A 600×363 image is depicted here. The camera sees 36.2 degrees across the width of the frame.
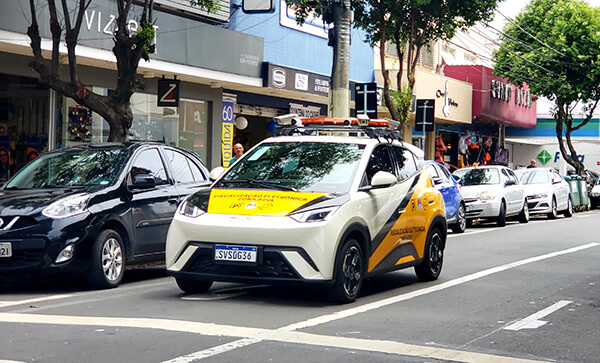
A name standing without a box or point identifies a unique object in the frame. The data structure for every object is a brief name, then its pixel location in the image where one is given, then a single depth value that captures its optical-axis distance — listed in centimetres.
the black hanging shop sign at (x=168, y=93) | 2066
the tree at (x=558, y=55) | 3925
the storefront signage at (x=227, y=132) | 2464
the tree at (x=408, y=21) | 2408
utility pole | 1802
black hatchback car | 944
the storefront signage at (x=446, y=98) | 3456
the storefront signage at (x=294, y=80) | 2372
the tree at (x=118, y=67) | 1427
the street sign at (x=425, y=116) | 2431
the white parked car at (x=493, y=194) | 2339
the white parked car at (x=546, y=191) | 2764
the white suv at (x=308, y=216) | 838
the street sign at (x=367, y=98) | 2095
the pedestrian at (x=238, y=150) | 1844
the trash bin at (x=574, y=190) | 3217
